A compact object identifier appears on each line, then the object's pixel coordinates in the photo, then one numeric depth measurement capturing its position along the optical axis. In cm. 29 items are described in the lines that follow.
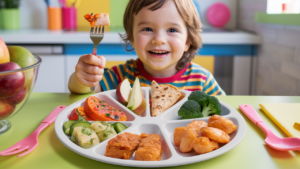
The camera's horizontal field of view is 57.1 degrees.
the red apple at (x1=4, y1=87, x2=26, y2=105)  68
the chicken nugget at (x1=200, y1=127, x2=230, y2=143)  64
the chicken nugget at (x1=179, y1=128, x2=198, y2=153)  64
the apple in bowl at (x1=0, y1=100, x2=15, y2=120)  67
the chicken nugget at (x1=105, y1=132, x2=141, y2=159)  61
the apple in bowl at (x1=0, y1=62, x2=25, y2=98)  64
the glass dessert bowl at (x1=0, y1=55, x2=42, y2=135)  64
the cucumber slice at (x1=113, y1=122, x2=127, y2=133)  74
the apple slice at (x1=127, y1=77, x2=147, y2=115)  93
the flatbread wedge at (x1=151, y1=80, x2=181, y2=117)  95
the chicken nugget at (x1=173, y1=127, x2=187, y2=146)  68
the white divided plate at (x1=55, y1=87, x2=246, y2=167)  57
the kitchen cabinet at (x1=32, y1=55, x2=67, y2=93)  250
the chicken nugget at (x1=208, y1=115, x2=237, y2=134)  72
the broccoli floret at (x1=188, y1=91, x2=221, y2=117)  88
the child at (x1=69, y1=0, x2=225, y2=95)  117
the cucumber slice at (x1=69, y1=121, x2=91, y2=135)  71
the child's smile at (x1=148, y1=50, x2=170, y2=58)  134
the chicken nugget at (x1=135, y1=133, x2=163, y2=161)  59
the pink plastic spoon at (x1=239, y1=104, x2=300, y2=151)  65
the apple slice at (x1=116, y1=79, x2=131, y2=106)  100
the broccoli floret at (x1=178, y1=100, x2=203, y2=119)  84
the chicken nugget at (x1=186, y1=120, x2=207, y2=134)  72
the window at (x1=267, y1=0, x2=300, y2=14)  226
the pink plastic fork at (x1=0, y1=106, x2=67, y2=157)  63
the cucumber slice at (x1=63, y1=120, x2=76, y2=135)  71
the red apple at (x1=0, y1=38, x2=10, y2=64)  74
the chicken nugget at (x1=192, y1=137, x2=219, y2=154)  62
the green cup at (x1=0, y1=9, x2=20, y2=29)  290
